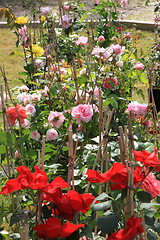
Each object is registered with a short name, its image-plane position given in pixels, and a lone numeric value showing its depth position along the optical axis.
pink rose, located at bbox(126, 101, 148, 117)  3.14
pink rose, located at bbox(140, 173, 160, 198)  1.79
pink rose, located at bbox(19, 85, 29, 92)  3.45
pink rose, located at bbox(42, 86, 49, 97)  3.41
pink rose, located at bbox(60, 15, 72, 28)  3.94
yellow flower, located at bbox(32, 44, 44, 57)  3.96
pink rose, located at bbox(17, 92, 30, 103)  3.19
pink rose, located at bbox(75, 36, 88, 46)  3.67
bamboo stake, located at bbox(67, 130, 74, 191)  2.01
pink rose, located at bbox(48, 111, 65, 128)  2.83
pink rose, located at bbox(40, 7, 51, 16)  3.96
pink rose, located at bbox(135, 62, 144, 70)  3.60
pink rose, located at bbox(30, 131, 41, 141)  2.95
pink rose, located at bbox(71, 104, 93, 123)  2.74
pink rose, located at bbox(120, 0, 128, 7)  5.04
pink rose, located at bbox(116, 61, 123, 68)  3.61
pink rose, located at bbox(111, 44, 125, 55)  3.42
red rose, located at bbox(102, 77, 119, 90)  3.42
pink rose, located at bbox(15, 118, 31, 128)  2.85
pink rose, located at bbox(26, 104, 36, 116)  3.00
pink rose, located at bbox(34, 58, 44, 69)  3.91
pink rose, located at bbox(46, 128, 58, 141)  2.89
